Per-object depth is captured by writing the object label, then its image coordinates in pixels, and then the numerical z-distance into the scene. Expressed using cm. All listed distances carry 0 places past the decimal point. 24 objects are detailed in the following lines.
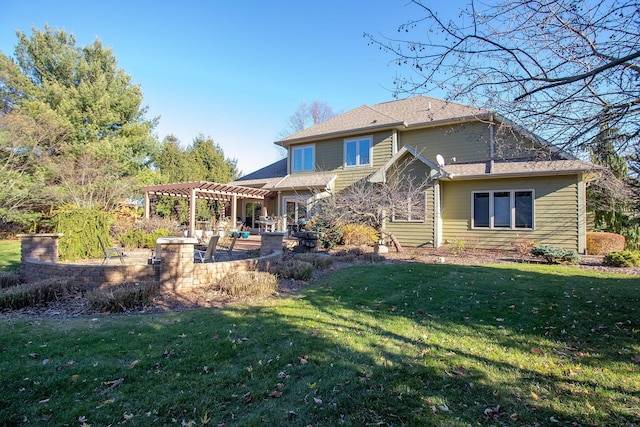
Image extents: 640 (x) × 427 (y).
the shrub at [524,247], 1137
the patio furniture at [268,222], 1797
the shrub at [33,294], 550
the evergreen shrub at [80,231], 1020
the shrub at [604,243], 1210
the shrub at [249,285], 630
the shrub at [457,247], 1232
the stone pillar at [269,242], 948
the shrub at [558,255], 997
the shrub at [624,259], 942
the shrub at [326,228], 1295
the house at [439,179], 1246
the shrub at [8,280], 671
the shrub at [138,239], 1312
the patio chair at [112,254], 872
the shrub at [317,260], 928
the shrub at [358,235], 1298
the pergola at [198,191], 1591
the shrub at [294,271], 775
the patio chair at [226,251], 1011
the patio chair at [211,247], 811
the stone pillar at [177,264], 632
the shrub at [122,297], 536
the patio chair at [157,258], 835
